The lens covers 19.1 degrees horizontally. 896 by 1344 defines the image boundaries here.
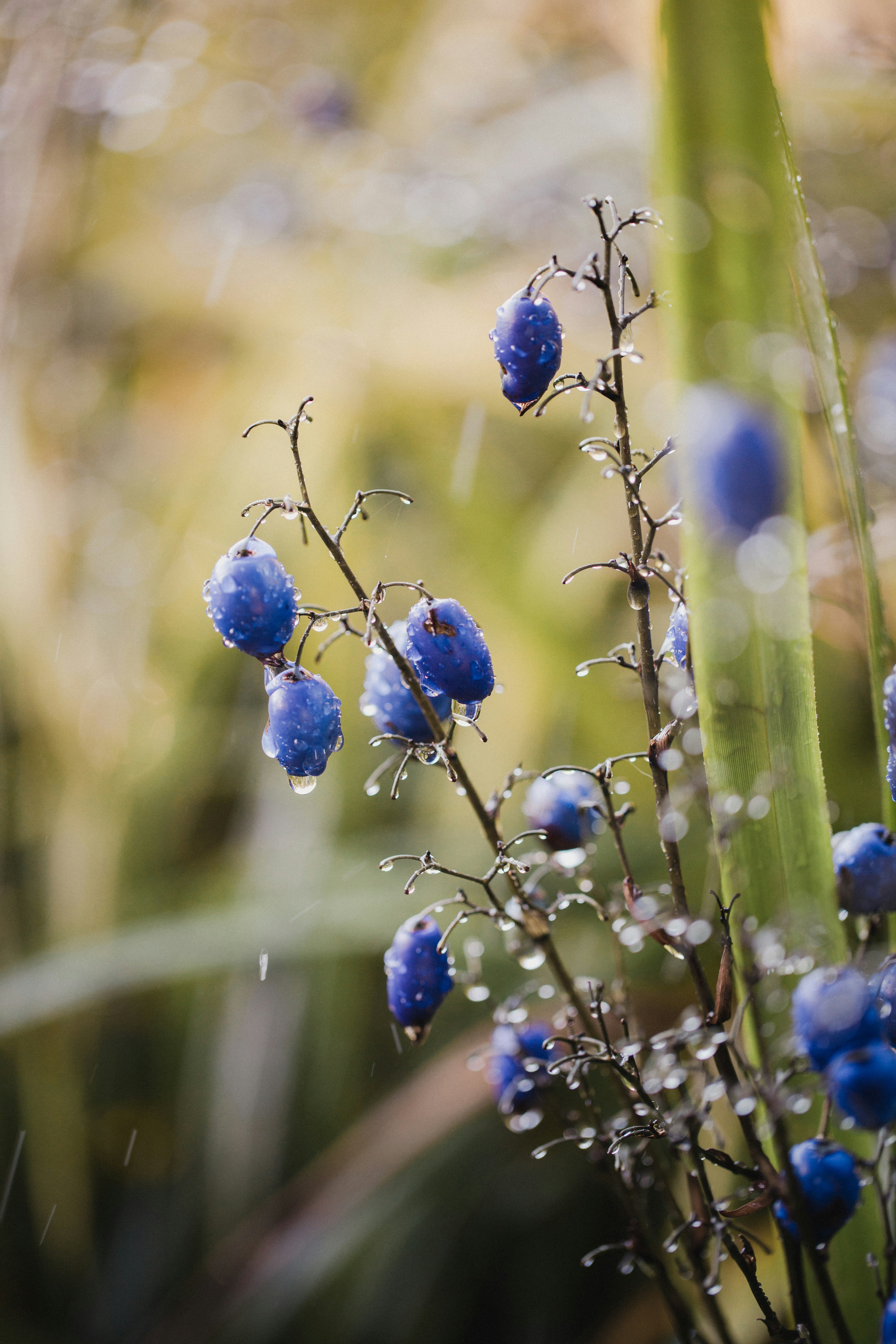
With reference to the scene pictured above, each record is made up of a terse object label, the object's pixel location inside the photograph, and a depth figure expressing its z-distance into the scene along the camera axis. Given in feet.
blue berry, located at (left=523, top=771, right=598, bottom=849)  1.05
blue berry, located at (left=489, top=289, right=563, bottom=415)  0.96
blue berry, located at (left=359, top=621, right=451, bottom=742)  1.00
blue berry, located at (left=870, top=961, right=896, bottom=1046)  0.95
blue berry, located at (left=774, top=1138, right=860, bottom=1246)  0.93
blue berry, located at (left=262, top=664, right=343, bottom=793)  0.98
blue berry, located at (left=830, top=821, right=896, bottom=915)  0.95
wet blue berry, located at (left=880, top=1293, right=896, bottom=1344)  0.92
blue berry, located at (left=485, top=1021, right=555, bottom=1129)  1.06
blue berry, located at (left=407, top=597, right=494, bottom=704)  0.98
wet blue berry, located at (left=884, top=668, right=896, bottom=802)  0.94
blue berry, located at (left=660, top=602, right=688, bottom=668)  0.99
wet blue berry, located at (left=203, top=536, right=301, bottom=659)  0.96
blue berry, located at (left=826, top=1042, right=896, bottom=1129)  0.90
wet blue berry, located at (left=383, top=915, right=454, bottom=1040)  1.00
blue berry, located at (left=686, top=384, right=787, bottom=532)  0.89
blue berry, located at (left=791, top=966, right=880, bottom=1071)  0.90
